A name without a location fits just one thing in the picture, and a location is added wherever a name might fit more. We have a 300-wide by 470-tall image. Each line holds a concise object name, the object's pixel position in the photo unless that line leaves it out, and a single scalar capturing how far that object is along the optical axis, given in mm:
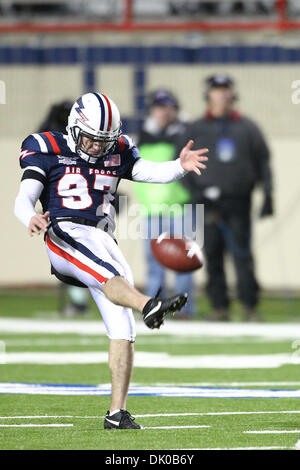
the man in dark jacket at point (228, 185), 24859
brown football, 14336
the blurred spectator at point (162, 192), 25437
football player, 12031
